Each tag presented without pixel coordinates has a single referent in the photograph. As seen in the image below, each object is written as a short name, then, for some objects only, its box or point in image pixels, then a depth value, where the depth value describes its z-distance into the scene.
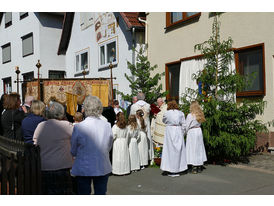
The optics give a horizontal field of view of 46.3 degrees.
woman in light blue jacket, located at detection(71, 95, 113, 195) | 4.00
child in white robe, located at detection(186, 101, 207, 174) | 7.42
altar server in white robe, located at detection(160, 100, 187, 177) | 7.32
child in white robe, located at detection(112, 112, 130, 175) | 7.52
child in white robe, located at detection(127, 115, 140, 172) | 7.84
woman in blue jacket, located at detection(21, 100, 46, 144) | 4.93
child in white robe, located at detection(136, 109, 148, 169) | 8.31
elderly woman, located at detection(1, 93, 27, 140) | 5.72
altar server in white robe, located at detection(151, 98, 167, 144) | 8.88
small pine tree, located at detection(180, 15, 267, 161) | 8.09
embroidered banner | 13.08
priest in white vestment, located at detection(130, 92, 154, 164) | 9.06
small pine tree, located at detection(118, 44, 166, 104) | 13.35
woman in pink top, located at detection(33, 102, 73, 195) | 4.30
